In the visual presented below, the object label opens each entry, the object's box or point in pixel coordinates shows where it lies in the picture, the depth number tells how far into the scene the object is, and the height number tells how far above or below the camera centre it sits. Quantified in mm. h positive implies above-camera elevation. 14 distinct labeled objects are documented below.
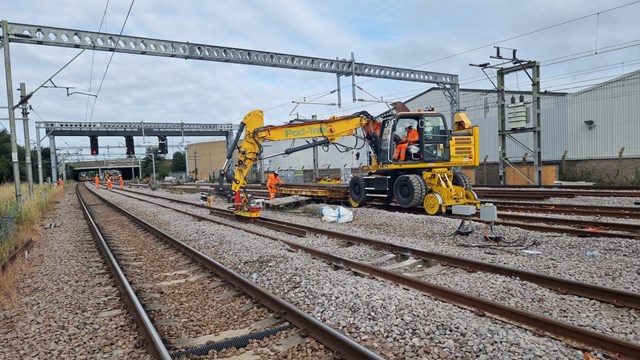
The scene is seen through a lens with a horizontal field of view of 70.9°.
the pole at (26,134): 19812 +2023
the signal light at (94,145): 45531 +2971
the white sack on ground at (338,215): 14234 -1616
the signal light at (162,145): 43562 +2587
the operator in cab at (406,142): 15141 +654
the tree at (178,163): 111938 +2044
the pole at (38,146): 36719 +2945
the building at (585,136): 26016 +1240
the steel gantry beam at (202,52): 18189 +5770
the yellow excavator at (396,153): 14648 +309
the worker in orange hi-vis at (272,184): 20264 -765
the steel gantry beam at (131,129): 55444 +5973
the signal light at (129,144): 46312 +2980
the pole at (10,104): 16391 +2872
